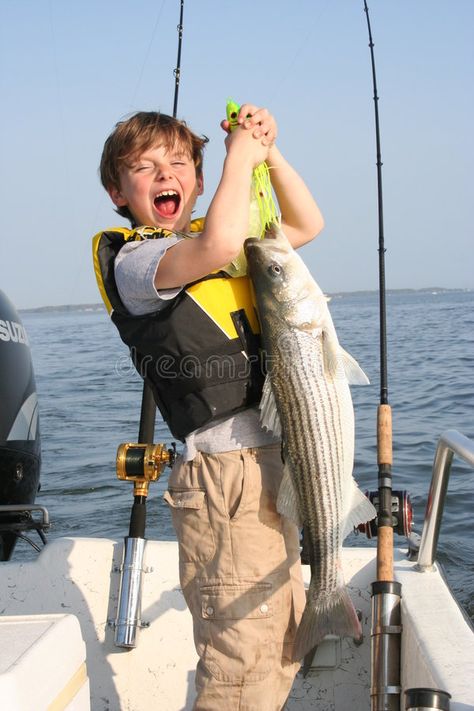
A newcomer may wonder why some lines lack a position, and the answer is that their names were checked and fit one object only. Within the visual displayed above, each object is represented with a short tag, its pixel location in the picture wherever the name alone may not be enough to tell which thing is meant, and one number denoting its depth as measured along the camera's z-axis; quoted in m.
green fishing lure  3.02
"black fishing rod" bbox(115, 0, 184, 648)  3.67
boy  2.80
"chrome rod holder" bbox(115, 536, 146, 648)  3.99
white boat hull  4.02
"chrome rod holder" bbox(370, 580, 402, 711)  2.95
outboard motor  5.02
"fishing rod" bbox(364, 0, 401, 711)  2.96
